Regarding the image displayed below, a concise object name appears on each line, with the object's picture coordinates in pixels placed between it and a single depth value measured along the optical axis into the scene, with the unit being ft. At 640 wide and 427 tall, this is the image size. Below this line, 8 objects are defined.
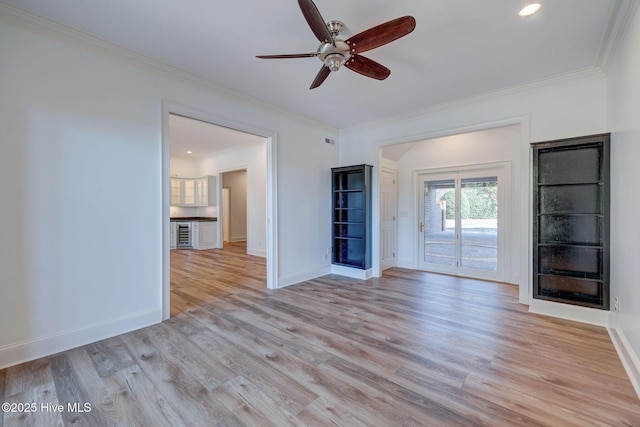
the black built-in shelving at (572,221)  9.29
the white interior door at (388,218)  17.43
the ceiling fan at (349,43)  5.92
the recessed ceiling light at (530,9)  6.88
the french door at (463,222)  15.66
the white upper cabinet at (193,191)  28.09
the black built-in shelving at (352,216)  15.94
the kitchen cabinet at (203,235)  27.43
